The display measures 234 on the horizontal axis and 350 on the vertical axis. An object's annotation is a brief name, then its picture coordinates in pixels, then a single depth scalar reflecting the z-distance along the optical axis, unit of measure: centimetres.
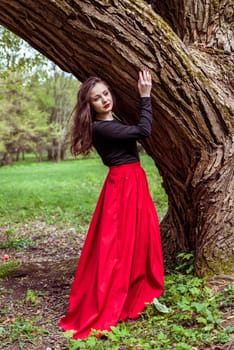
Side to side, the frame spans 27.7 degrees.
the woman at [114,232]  371
